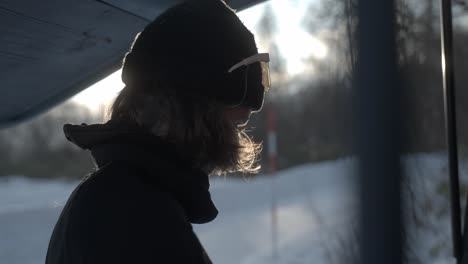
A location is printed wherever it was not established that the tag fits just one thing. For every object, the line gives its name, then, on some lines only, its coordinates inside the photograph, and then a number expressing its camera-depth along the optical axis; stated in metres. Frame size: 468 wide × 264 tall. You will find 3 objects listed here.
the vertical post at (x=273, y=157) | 5.98
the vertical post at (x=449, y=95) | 1.24
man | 0.88
